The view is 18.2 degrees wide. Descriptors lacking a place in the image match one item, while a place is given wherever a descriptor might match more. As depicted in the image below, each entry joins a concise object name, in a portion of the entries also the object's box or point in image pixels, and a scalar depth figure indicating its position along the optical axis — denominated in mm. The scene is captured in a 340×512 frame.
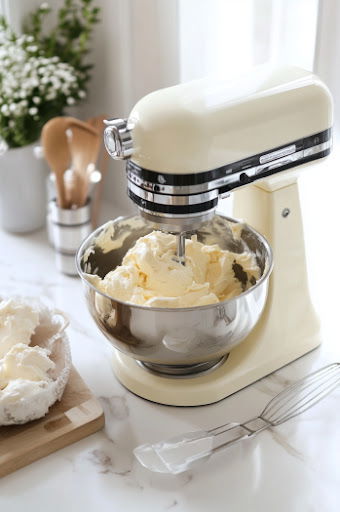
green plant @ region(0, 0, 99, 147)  1702
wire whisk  1271
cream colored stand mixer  1204
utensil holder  1674
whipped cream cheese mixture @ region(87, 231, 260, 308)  1318
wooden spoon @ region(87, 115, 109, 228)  1716
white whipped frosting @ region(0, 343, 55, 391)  1299
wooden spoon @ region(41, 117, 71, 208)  1630
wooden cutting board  1279
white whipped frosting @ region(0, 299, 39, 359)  1342
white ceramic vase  1753
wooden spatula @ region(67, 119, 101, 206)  1677
